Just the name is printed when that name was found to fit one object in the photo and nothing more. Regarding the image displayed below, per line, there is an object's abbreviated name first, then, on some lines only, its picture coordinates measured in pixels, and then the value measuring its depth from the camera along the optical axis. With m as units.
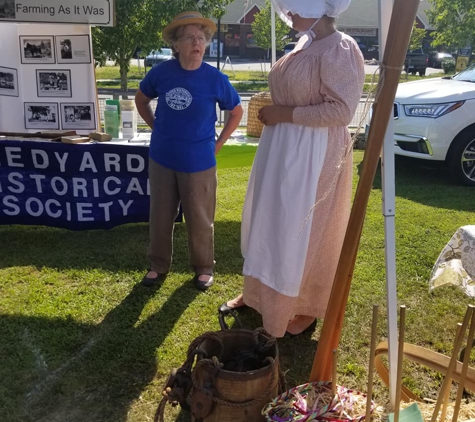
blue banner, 4.07
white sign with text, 3.95
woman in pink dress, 2.27
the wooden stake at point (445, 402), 1.61
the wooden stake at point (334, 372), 1.73
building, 32.27
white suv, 5.98
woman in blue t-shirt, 3.01
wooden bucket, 1.86
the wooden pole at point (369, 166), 1.55
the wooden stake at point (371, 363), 1.60
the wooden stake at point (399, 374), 1.57
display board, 4.24
